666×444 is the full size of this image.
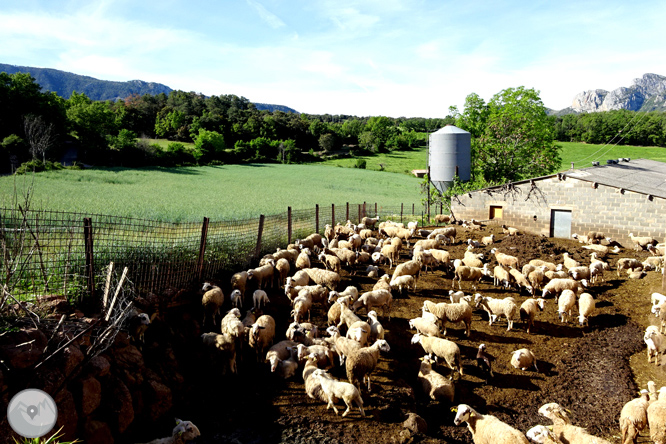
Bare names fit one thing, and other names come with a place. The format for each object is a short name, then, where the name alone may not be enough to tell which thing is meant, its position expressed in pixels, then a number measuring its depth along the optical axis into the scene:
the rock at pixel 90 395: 5.61
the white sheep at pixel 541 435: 5.54
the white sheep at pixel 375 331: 8.95
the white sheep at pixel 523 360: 8.21
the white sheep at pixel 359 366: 7.18
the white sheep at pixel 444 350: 7.96
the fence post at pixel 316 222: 18.91
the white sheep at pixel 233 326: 8.38
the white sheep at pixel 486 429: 5.56
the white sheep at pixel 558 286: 12.09
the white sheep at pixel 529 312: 10.10
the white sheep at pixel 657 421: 5.78
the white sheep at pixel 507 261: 14.86
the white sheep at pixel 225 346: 8.00
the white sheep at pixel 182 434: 5.70
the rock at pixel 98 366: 5.91
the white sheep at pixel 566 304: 10.84
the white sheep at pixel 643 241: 19.62
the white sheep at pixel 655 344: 8.62
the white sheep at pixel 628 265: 15.32
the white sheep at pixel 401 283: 12.53
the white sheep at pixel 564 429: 5.52
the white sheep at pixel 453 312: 9.69
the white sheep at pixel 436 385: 7.12
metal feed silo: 32.84
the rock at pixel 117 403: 5.97
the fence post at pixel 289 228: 16.55
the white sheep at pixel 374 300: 10.68
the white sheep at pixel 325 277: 12.29
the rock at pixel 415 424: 6.26
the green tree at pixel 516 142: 38.03
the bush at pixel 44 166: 34.66
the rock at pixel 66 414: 5.23
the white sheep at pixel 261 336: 8.50
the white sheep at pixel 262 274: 11.79
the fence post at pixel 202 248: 10.82
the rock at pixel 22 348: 5.13
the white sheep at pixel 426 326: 9.04
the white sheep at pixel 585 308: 10.46
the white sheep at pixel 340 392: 6.61
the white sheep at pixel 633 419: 5.99
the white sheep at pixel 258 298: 10.61
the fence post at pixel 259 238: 13.96
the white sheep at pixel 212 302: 9.62
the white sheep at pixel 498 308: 10.26
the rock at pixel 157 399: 6.61
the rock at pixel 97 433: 5.55
